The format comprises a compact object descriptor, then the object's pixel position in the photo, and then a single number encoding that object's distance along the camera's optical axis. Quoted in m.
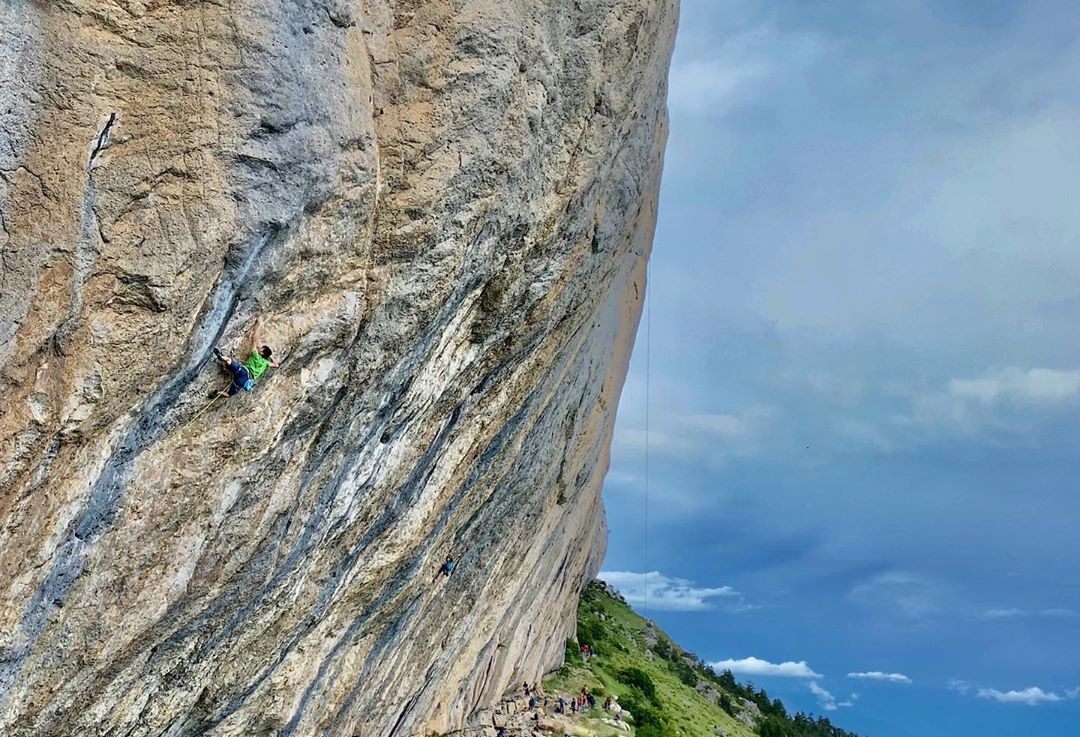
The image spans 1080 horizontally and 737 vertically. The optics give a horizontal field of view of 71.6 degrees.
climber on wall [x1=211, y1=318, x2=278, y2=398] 11.86
